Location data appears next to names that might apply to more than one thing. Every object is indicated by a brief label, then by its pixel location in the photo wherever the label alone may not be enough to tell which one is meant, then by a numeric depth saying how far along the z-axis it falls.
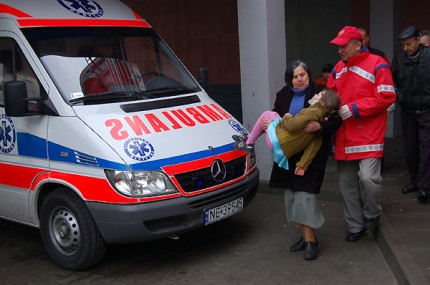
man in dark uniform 6.45
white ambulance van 5.06
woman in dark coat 5.22
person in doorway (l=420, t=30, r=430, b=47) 6.80
